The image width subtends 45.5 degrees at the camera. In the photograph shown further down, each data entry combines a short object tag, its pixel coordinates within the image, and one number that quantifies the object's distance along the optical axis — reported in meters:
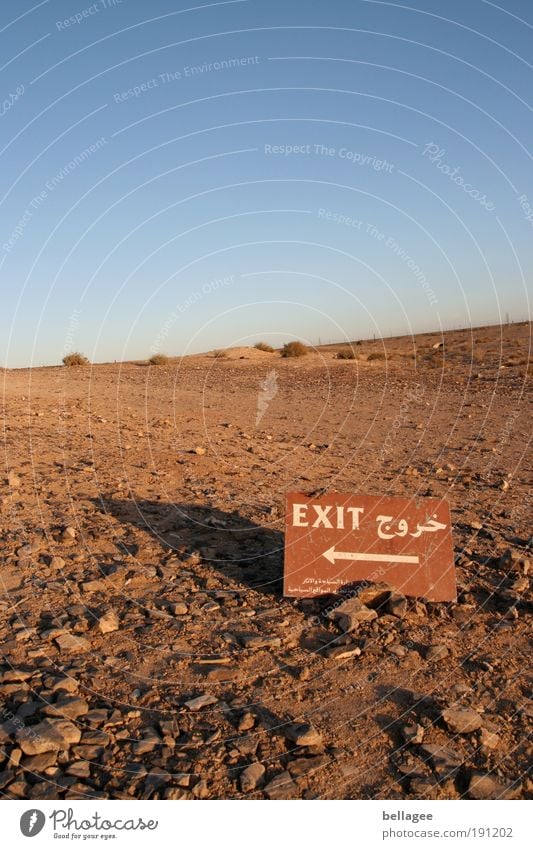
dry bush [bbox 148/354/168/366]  25.97
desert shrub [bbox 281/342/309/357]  28.52
